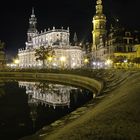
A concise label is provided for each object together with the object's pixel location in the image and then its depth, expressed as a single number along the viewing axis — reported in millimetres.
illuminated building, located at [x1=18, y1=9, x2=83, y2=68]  76357
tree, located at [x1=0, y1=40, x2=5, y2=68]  61411
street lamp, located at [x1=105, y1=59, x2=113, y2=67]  48746
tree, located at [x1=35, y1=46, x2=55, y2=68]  65268
